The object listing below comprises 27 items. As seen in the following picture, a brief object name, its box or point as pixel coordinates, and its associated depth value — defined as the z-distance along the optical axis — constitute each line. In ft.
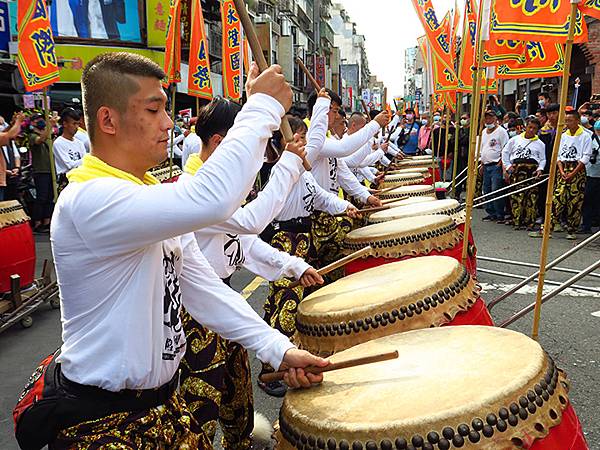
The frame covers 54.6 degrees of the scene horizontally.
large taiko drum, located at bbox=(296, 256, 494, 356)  6.83
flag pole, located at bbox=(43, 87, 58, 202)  18.44
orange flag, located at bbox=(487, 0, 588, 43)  10.02
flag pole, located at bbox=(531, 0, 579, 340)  8.21
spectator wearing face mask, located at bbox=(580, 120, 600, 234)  26.03
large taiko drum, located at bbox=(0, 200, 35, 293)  14.96
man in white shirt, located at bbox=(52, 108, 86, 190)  27.99
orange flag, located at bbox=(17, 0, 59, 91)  19.85
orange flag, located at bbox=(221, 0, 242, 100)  28.86
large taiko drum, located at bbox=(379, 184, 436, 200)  18.37
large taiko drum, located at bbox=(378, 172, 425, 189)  23.98
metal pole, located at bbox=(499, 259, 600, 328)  9.27
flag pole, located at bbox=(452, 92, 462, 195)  29.50
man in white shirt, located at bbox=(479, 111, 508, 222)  34.14
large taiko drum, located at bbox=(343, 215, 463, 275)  10.28
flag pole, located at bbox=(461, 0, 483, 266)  10.44
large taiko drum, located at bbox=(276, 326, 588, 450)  4.23
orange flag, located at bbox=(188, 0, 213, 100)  25.57
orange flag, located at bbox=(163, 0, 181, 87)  22.85
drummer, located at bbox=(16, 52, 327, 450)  4.32
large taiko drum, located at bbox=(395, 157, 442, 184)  35.88
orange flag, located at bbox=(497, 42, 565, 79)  17.58
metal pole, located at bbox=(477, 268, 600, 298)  14.27
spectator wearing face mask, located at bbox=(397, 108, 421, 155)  55.67
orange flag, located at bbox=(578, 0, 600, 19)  9.28
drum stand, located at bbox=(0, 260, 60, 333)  14.94
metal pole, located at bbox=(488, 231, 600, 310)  10.24
